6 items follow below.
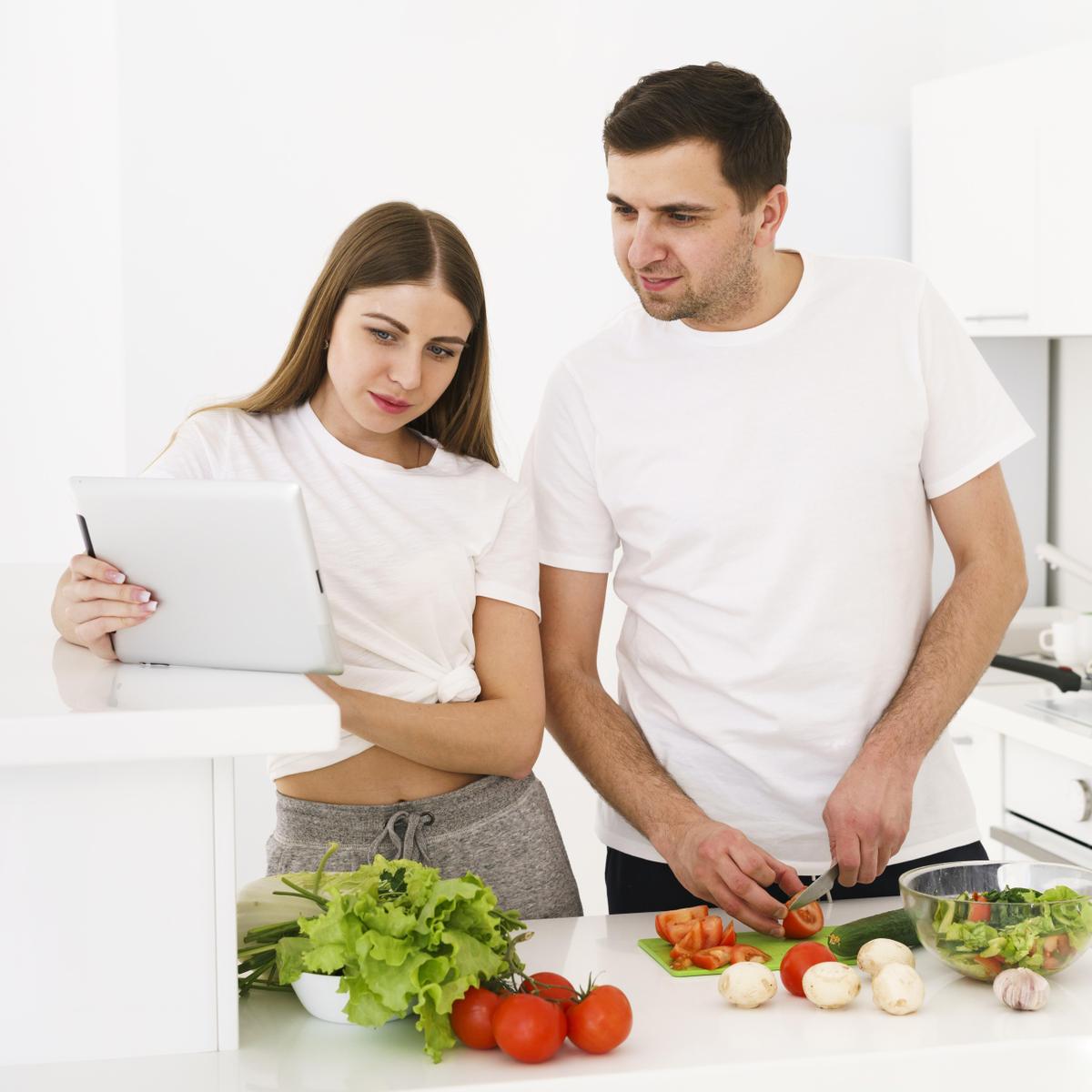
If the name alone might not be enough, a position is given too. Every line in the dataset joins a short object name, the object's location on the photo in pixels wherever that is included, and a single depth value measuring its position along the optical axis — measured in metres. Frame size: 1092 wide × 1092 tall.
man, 1.79
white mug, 3.15
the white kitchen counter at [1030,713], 2.78
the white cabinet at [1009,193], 3.11
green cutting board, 1.39
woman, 1.65
